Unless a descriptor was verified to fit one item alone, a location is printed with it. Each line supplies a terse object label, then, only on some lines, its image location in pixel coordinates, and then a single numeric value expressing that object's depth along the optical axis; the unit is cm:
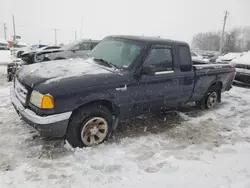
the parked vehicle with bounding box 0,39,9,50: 2093
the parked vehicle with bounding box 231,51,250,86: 700
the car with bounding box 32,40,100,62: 800
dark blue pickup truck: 278
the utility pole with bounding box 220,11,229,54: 4336
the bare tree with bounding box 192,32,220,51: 6394
